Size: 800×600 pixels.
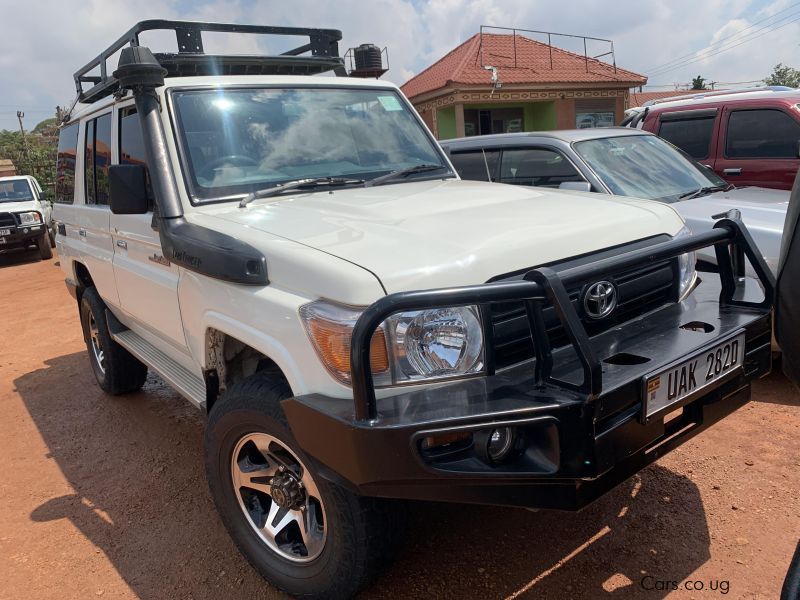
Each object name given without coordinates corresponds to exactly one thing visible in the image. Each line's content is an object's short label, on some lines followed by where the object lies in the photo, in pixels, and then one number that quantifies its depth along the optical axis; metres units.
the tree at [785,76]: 53.62
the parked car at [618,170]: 4.76
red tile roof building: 21.64
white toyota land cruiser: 1.88
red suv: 6.23
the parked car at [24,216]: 13.59
